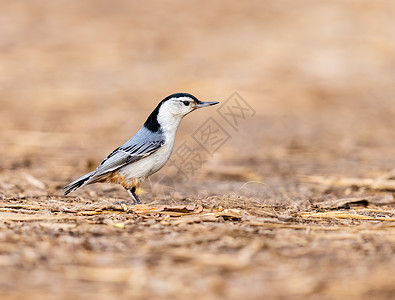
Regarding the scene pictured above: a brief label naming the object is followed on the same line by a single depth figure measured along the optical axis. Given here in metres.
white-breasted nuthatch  9.95
